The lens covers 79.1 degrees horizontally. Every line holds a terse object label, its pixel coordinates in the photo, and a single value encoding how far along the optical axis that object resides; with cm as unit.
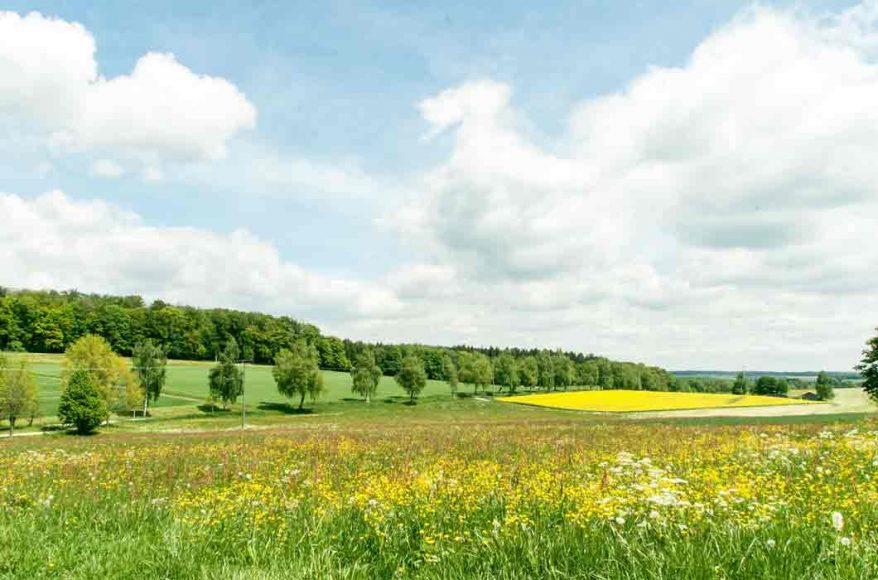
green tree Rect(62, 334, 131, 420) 6500
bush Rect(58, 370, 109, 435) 5281
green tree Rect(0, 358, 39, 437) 5459
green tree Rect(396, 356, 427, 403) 9694
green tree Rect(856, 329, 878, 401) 6438
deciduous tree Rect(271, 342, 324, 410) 8238
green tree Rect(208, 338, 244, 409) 7738
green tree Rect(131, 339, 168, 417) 7675
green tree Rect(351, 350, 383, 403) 9306
